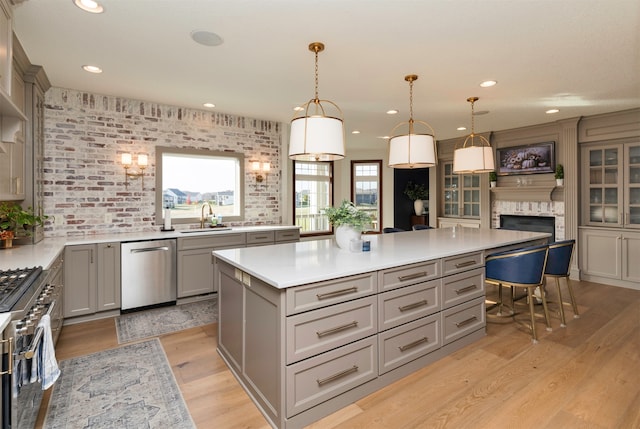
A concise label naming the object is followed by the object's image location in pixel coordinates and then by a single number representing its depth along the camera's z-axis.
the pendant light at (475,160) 3.73
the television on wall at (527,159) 5.73
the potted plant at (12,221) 3.00
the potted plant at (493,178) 6.46
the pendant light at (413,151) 3.11
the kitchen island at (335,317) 1.92
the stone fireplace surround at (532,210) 5.68
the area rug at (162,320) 3.31
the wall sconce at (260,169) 5.36
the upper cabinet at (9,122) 2.02
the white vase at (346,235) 2.78
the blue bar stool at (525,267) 3.10
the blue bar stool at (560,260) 3.47
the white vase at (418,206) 8.74
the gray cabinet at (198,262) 4.14
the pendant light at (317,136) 2.37
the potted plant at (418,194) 8.77
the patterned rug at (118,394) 1.99
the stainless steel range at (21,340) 1.35
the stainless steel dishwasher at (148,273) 3.80
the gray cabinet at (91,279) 3.46
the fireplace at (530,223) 5.81
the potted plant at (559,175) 5.48
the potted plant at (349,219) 2.76
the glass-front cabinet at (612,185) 4.97
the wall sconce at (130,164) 4.27
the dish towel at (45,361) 1.56
